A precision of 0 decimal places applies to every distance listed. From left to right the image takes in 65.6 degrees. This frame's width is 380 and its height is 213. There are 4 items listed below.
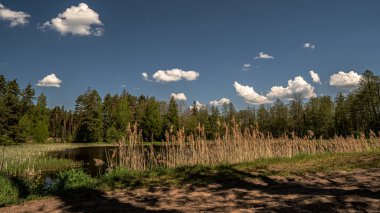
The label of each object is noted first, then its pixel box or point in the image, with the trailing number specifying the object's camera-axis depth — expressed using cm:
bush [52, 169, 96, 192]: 767
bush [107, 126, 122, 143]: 5134
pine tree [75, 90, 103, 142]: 5725
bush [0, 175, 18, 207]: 725
